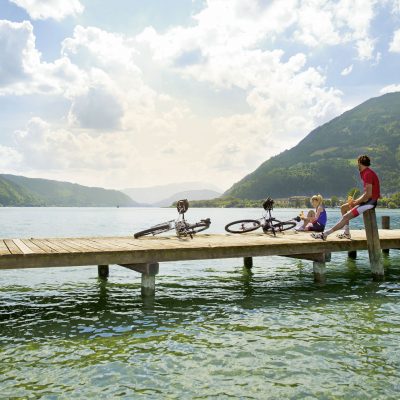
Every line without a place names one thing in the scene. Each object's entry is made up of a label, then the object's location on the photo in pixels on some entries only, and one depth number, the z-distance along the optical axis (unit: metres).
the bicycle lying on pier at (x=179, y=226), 16.33
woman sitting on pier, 18.08
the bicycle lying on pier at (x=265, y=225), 17.86
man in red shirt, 14.75
